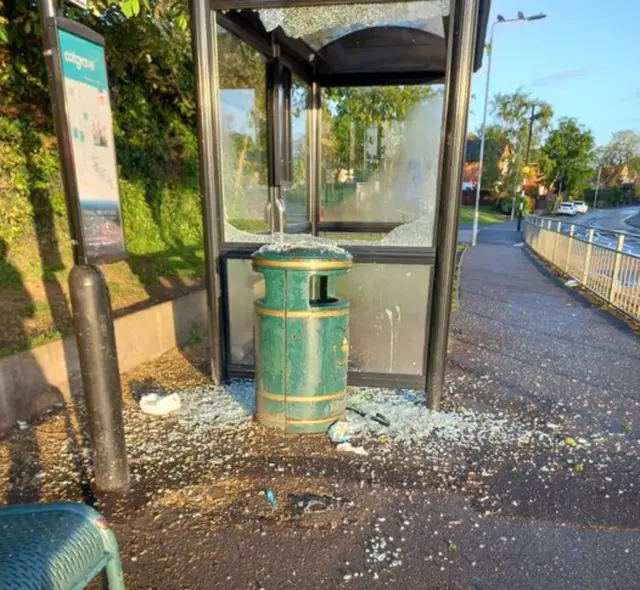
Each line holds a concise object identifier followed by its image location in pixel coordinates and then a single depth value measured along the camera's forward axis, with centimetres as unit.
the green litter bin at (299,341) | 297
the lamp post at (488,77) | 1706
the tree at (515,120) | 4341
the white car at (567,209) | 4950
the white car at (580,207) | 5291
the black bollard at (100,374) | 231
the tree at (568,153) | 5438
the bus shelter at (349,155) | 342
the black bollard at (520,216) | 2831
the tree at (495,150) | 4575
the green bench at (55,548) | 130
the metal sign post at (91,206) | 212
